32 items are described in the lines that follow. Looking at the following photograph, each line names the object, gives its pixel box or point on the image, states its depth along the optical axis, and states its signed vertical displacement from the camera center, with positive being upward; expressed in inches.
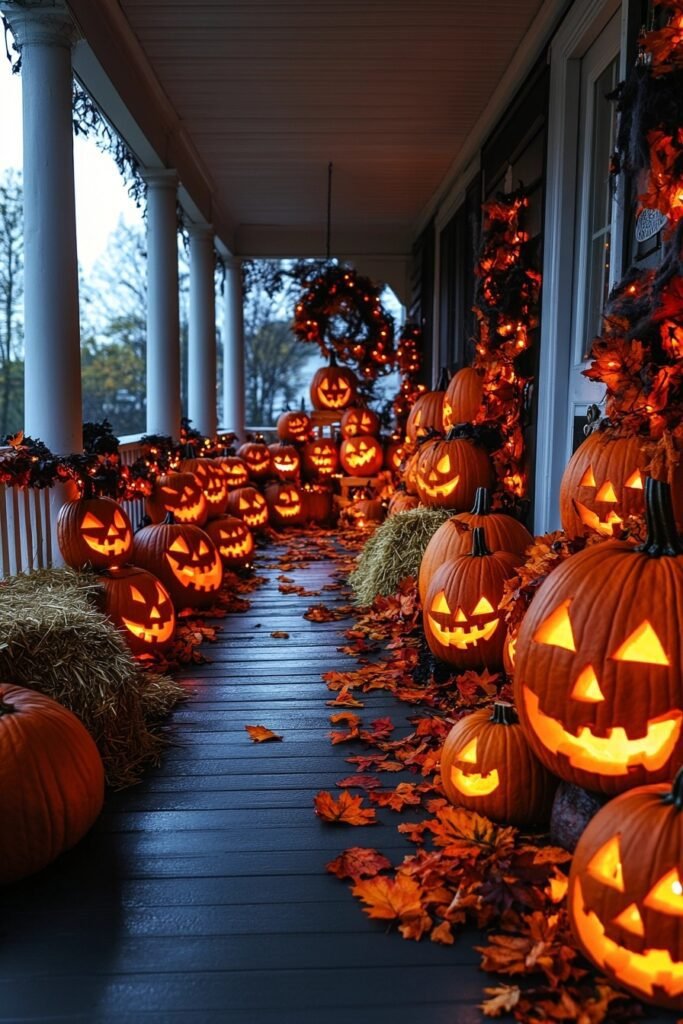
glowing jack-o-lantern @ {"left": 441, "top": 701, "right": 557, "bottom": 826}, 88.3 -37.4
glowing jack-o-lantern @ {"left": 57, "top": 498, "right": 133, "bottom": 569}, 149.9 -18.7
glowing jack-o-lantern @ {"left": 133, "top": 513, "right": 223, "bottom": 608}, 177.8 -27.6
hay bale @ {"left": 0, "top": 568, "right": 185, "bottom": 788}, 102.1 -30.6
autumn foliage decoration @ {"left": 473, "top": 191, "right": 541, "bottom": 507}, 187.2 +25.5
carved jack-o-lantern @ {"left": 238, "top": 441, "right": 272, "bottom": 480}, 347.9 -11.1
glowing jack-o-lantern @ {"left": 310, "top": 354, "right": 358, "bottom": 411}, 362.6 +20.7
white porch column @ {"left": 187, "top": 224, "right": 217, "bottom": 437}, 336.5 +42.6
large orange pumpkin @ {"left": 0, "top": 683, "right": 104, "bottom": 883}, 79.6 -35.7
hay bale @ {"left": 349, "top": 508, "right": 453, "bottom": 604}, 184.7 -26.5
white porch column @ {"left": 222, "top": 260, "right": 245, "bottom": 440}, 415.2 +42.2
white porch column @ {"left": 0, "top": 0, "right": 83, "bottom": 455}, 154.9 +38.0
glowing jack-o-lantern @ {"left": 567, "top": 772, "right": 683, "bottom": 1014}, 60.4 -35.1
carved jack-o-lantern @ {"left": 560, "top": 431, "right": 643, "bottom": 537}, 110.6 -7.0
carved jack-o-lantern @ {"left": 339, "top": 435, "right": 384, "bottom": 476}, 345.4 -9.2
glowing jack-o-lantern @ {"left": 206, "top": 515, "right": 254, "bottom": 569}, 235.5 -31.0
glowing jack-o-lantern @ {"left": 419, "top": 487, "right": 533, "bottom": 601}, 140.5 -17.8
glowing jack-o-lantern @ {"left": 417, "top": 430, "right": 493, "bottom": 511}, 180.5 -8.1
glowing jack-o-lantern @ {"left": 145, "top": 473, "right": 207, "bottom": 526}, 218.7 -17.6
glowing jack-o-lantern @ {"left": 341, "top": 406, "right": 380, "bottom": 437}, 351.9 +4.9
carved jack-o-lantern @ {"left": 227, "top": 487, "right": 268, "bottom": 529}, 284.5 -25.8
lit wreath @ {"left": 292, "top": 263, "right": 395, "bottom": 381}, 347.6 +50.1
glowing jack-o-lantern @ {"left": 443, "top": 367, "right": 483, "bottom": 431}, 199.5 +9.8
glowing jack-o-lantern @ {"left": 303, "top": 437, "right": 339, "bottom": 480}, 366.9 -11.2
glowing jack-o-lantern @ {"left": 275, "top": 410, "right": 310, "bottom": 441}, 379.6 +3.0
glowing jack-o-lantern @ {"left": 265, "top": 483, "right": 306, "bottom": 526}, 329.4 -28.0
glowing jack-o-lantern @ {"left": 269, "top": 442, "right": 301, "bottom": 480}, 356.8 -12.7
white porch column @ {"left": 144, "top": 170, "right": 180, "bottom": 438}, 257.3 +40.7
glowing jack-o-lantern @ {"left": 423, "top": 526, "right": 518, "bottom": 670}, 123.3 -26.5
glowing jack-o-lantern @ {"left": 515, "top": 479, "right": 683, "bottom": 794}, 72.5 -21.0
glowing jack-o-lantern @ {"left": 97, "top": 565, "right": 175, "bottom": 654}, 142.6 -31.0
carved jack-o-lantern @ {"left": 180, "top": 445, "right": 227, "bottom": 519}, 242.8 -14.4
